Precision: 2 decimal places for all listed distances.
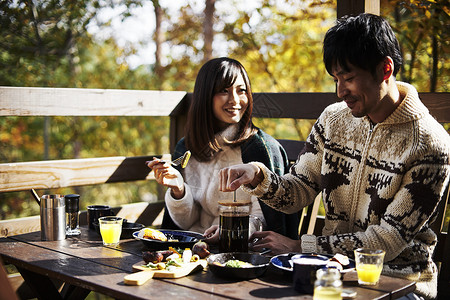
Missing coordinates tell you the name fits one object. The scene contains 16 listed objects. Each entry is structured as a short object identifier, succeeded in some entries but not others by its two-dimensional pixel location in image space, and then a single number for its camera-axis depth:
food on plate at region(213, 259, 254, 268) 1.78
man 2.00
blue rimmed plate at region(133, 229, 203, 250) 2.13
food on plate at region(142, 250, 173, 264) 1.88
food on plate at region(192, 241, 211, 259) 1.97
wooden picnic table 1.63
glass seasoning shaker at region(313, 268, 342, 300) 1.47
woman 2.81
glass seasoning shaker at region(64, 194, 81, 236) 2.42
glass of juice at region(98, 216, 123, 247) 2.23
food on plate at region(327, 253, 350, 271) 1.76
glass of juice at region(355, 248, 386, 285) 1.68
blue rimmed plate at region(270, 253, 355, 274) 1.82
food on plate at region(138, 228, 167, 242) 2.19
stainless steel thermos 2.31
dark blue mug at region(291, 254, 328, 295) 1.63
